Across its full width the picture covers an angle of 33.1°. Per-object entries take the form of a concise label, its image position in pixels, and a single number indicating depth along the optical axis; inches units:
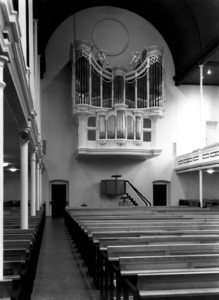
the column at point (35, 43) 551.5
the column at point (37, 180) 599.4
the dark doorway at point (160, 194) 912.3
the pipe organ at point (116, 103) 799.7
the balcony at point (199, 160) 712.4
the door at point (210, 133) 956.6
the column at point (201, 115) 785.4
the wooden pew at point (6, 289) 119.6
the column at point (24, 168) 320.2
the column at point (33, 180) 440.3
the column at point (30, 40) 382.1
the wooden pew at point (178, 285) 125.2
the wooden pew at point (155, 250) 168.2
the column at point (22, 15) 277.1
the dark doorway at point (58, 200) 876.0
